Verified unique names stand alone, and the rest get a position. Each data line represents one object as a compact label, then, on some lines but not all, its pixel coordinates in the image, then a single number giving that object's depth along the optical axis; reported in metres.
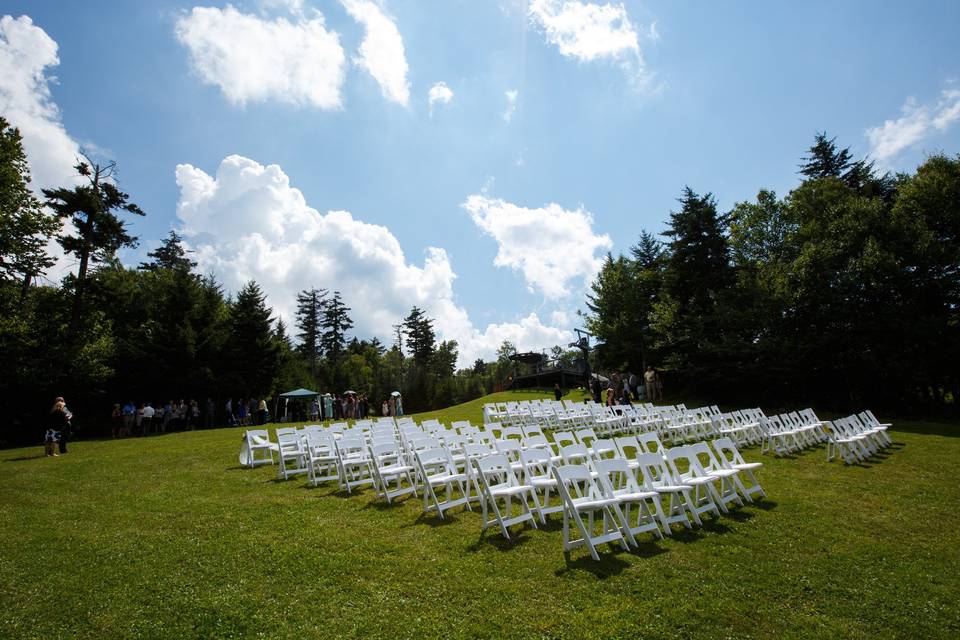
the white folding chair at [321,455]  8.88
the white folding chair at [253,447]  10.84
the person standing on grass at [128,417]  21.53
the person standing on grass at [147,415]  21.02
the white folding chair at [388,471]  7.30
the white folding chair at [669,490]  5.52
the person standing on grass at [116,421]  20.79
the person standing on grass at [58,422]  12.80
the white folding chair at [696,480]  5.86
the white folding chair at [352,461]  8.34
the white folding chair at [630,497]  5.14
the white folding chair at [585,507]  4.84
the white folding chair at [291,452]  9.75
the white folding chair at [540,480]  6.00
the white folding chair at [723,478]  6.20
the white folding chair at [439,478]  6.55
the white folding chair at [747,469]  6.59
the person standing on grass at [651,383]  24.66
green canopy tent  27.31
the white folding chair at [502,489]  5.61
